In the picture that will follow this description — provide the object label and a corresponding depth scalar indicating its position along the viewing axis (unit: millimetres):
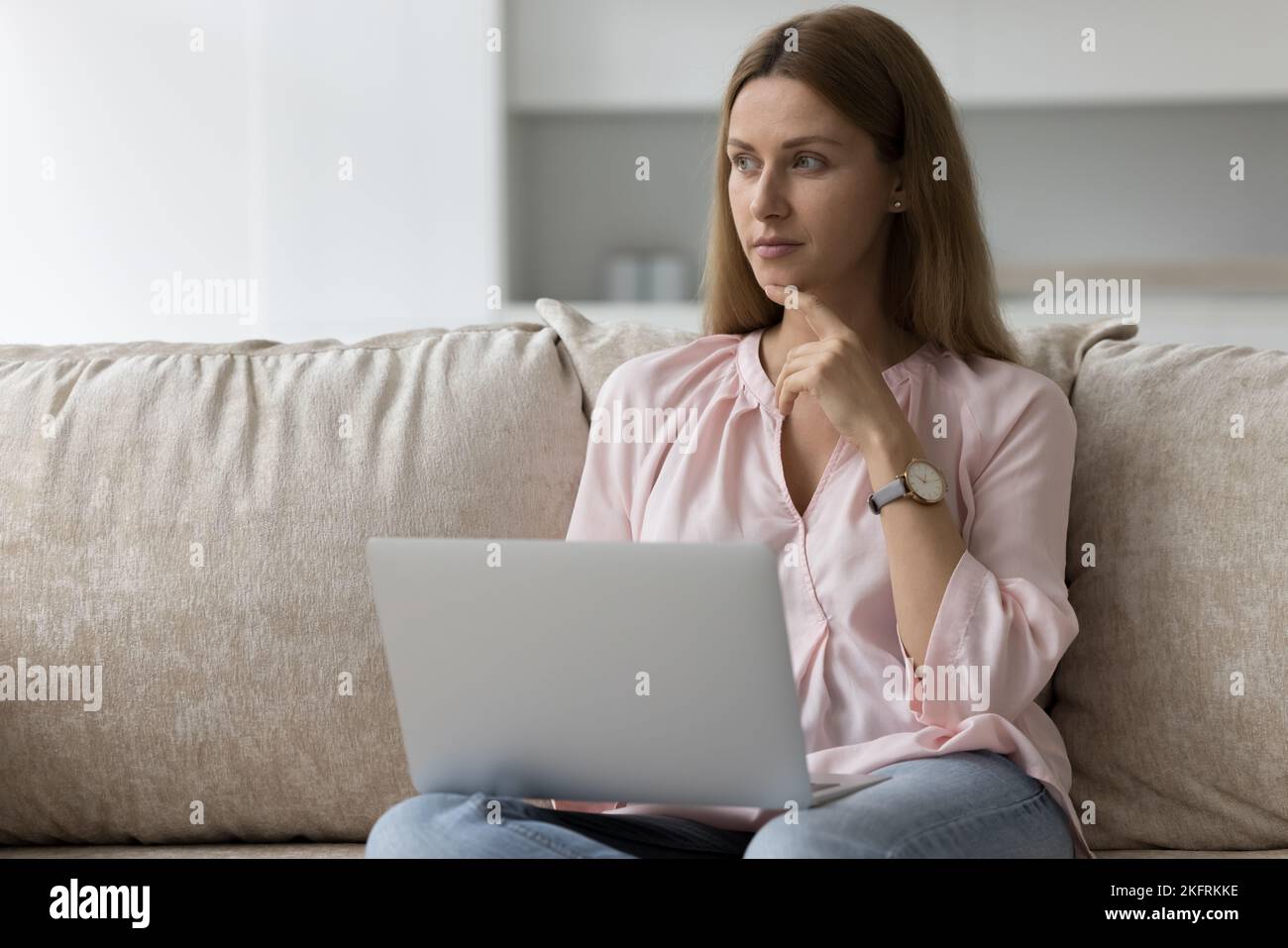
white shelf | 3793
